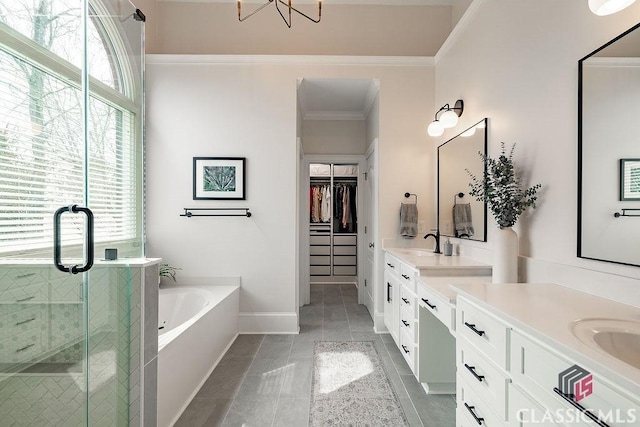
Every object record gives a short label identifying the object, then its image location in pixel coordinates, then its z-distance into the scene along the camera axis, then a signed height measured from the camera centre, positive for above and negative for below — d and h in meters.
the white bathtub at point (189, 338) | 1.78 -1.00
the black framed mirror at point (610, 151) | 1.10 +0.25
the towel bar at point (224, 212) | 3.19 -0.01
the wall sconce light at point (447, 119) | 2.54 +0.81
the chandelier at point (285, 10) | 3.42 +2.35
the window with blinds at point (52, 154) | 0.98 +0.21
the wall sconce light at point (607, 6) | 1.05 +0.75
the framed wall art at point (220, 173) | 3.19 +0.40
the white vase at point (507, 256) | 1.66 -0.25
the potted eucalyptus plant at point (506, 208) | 1.66 +0.02
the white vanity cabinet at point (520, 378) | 0.67 -0.47
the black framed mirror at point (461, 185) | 2.25 +0.24
